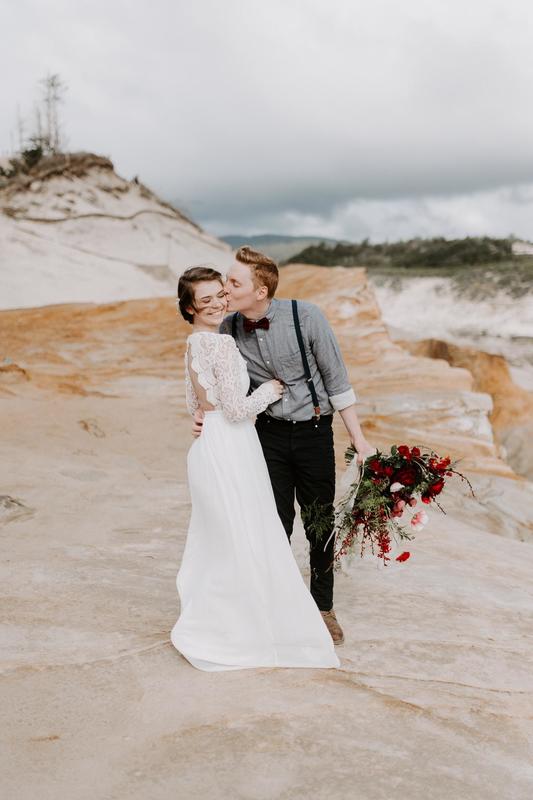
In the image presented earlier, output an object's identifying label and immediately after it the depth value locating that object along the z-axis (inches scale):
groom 144.5
